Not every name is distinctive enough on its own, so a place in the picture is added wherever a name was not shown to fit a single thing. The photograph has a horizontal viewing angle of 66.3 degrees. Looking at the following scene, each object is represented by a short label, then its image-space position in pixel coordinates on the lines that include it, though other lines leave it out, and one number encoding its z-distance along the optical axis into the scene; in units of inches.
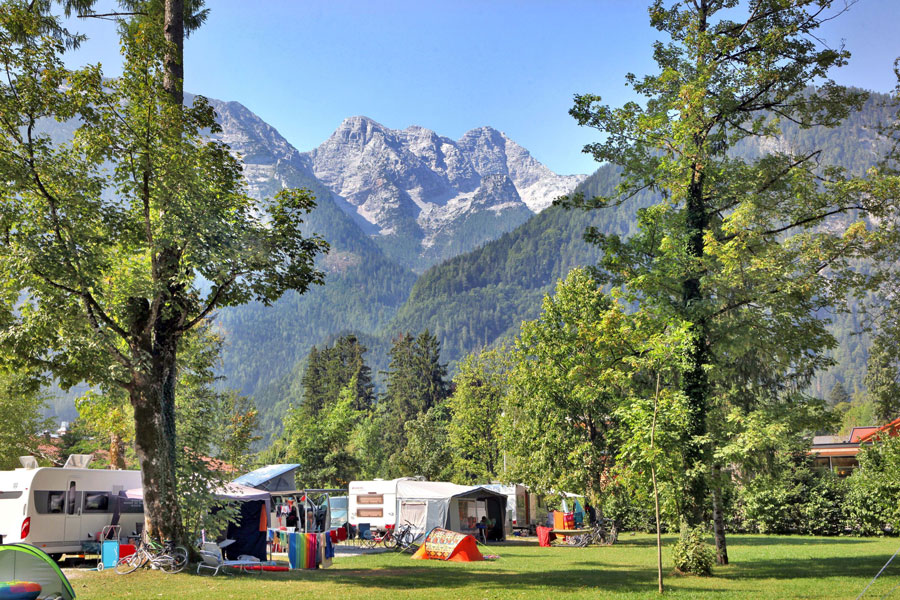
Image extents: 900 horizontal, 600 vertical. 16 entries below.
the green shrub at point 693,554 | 609.3
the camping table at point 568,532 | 1138.7
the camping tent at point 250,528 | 865.5
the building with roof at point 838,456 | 1840.6
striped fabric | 722.2
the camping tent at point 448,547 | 848.3
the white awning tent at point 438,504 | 1151.6
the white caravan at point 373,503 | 1204.5
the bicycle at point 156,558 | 587.5
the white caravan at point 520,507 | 1542.8
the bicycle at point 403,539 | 1038.4
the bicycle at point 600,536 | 1128.2
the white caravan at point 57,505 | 728.3
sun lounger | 619.2
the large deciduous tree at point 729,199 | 636.1
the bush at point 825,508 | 1289.4
